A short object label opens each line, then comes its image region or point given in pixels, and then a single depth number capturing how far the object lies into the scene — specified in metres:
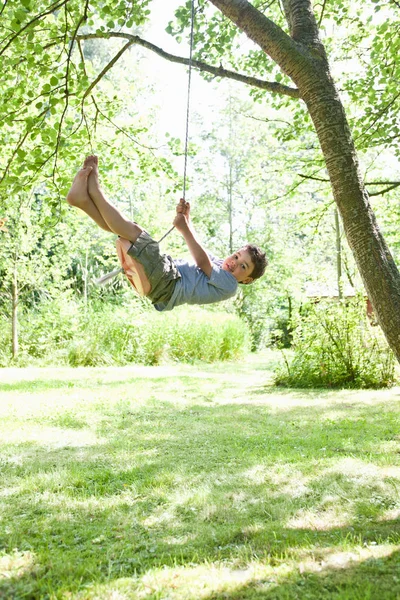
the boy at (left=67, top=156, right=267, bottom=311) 3.39
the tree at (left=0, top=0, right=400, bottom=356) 2.94
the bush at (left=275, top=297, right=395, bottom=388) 8.48
